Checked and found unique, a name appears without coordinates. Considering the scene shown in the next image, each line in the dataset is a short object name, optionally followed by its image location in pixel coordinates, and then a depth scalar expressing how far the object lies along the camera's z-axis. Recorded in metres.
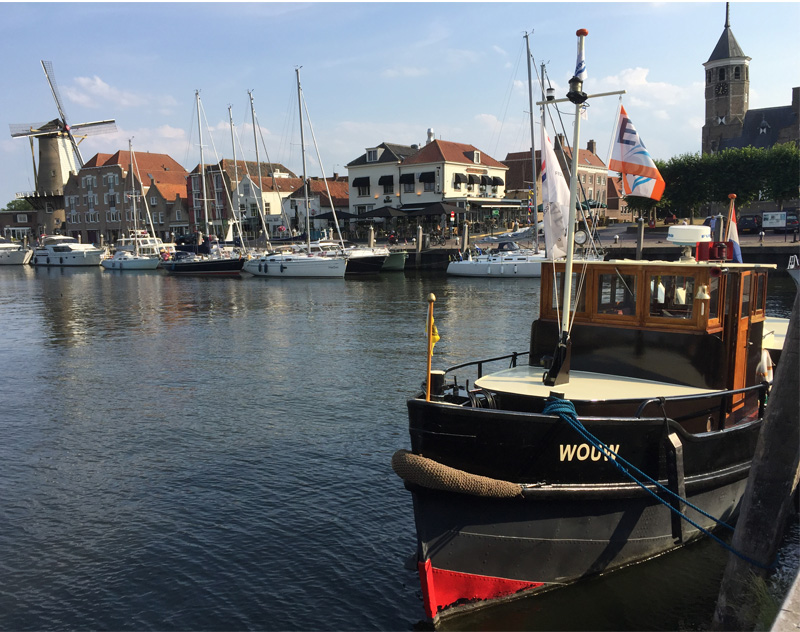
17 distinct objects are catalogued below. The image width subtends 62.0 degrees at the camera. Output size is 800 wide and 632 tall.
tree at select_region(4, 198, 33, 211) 159.12
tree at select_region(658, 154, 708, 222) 70.06
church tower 95.50
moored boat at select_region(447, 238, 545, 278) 54.19
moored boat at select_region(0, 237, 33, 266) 91.69
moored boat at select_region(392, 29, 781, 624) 7.89
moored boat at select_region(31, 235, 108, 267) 85.44
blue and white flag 8.91
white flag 10.43
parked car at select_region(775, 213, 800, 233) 58.00
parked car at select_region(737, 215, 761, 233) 59.96
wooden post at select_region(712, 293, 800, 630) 6.32
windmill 107.62
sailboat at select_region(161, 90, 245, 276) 66.38
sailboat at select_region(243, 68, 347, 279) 59.03
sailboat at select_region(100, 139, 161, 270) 76.00
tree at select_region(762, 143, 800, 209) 66.38
